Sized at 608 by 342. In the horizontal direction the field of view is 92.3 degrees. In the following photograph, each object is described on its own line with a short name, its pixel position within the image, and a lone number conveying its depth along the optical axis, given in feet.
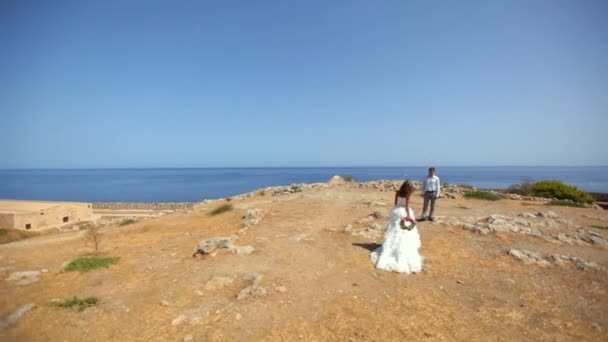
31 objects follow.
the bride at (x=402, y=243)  26.09
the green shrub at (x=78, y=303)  21.62
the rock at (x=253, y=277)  24.11
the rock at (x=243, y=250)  31.96
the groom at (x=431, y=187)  40.29
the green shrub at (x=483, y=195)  73.07
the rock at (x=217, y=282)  23.86
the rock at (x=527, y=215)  46.80
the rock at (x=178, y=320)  19.02
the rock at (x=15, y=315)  19.88
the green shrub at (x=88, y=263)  29.81
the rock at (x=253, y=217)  45.38
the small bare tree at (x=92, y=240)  36.88
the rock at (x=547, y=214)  46.39
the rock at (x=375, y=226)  40.04
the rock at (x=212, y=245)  32.14
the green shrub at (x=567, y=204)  64.54
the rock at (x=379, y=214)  45.15
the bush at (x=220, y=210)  60.71
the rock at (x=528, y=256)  28.43
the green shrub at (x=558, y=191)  81.41
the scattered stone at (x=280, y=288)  22.70
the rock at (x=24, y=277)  27.09
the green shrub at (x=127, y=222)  67.21
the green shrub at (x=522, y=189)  92.26
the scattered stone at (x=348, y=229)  38.62
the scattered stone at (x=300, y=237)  36.30
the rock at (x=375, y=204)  57.21
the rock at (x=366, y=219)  43.98
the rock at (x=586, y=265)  26.68
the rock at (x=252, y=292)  21.74
